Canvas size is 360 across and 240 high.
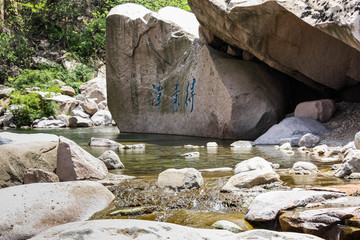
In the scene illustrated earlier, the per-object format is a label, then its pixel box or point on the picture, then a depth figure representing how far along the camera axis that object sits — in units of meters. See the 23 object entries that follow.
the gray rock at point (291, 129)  8.09
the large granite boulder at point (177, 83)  9.22
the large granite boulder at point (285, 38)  7.30
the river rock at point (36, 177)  4.08
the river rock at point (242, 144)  7.86
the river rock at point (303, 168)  4.49
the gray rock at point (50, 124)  16.87
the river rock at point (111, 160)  5.51
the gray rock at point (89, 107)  18.69
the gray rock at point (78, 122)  16.89
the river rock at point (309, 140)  7.46
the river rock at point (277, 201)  2.73
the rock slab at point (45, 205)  2.69
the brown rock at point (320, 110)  8.66
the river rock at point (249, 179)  3.74
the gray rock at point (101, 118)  18.17
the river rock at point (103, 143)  8.66
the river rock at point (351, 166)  4.08
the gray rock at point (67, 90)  21.05
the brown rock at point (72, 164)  4.34
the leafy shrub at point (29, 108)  17.81
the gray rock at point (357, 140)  5.18
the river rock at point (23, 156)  4.23
